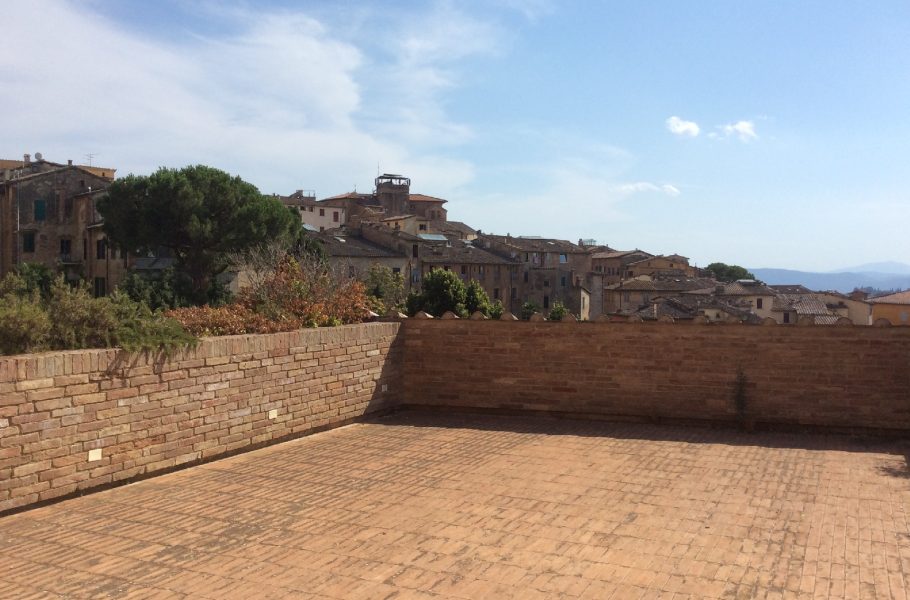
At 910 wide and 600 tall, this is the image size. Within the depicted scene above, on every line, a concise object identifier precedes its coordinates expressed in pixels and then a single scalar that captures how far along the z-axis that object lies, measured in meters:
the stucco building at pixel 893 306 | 52.15
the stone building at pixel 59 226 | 49.56
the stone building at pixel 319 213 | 84.75
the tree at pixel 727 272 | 112.58
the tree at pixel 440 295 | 38.94
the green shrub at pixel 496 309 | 42.81
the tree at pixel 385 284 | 42.04
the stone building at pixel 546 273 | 67.81
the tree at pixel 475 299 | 40.72
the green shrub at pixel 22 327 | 7.54
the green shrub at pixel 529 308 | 58.90
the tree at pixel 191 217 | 38.62
